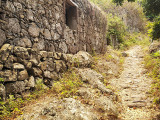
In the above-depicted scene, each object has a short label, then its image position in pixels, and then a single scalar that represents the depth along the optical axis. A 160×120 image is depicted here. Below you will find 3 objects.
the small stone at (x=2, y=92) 2.87
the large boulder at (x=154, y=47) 8.88
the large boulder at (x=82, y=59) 5.62
